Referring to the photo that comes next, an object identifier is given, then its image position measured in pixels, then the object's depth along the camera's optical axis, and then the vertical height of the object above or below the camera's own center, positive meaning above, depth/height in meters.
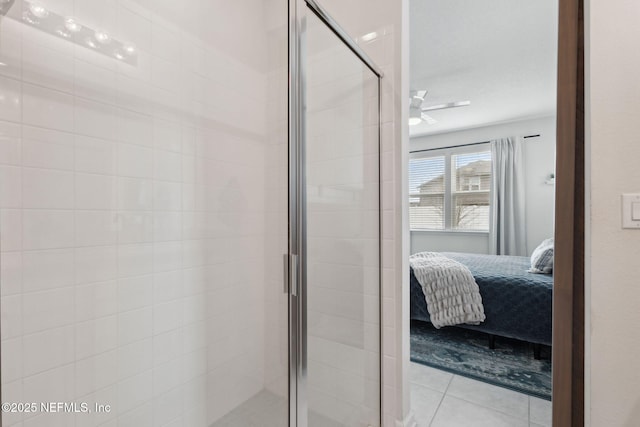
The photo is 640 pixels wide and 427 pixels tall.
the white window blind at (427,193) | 5.54 +0.35
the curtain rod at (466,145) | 4.68 +1.16
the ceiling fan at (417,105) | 3.34 +1.25
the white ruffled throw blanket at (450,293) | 2.58 -0.72
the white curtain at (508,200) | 4.69 +0.19
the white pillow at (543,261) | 2.66 -0.45
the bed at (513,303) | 2.33 -0.75
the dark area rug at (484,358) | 2.10 -1.18
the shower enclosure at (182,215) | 0.89 -0.02
